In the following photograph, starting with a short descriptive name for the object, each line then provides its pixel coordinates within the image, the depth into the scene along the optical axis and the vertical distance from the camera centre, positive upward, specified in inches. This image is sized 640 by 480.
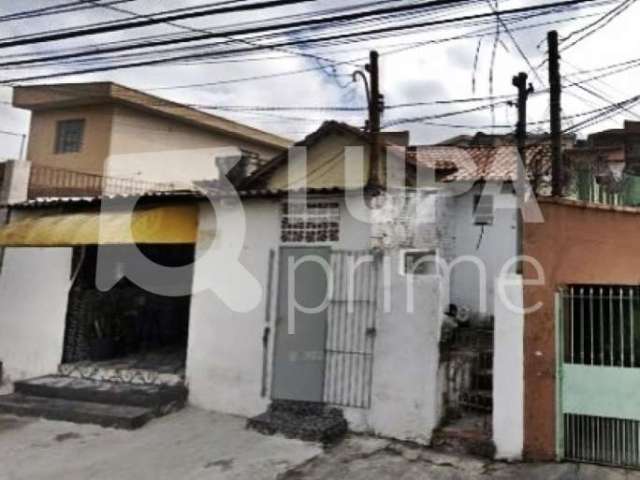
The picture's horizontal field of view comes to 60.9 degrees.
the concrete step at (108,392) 349.1 -63.3
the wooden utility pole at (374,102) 375.6 +144.7
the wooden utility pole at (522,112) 463.8 +175.5
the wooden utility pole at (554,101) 401.1 +168.2
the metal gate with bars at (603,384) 262.8 -29.9
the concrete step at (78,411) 328.8 -72.7
